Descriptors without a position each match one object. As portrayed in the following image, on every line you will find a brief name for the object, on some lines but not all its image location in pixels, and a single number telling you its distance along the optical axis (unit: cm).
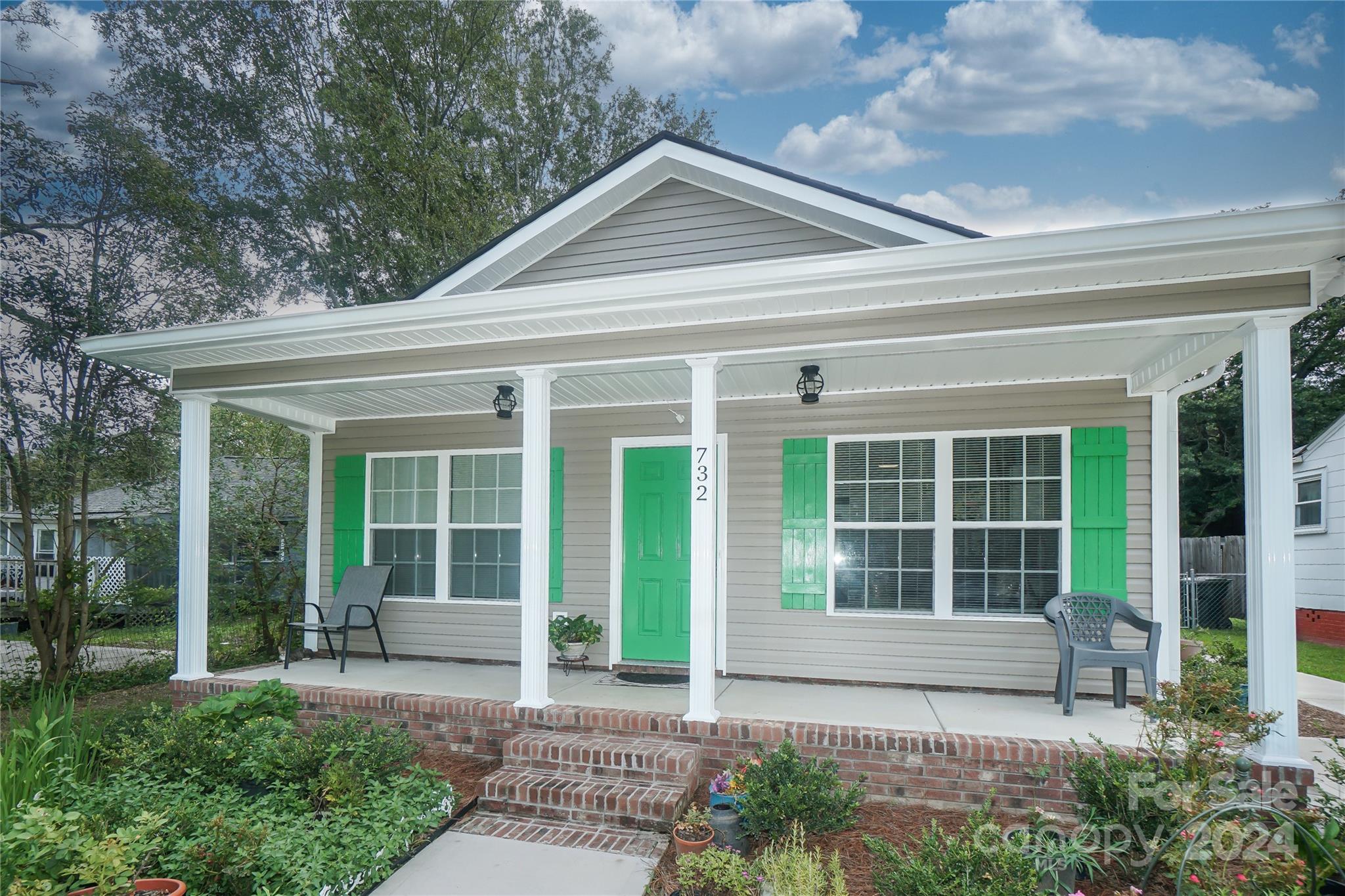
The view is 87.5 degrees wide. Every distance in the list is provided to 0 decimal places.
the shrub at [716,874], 274
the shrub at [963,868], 242
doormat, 520
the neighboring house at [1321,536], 934
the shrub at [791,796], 321
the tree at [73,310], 693
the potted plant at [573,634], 557
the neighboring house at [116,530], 745
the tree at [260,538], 861
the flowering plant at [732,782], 335
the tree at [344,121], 1050
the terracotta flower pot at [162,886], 258
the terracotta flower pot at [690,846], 306
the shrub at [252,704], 416
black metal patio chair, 611
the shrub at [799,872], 262
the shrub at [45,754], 326
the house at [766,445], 341
